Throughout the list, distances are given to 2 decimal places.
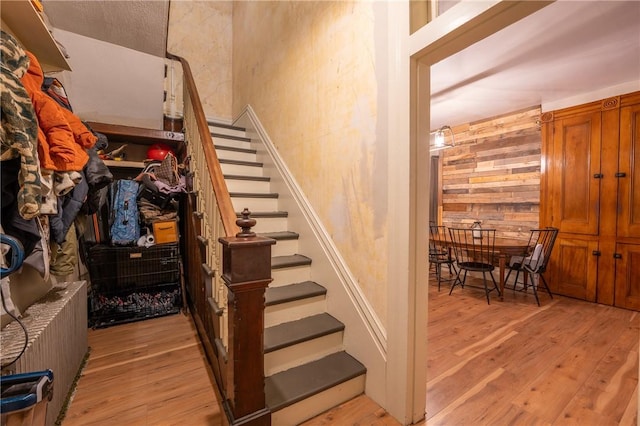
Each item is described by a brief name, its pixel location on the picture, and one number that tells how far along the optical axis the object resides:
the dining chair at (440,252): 4.09
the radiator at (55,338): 1.20
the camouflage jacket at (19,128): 1.06
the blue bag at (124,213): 2.78
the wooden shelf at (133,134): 2.94
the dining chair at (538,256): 3.44
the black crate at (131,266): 2.73
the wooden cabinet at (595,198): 3.15
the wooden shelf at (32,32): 1.31
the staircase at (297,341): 1.57
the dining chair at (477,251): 3.55
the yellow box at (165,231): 2.91
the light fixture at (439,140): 3.86
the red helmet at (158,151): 3.25
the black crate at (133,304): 2.71
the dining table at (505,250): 3.36
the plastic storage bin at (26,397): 0.82
